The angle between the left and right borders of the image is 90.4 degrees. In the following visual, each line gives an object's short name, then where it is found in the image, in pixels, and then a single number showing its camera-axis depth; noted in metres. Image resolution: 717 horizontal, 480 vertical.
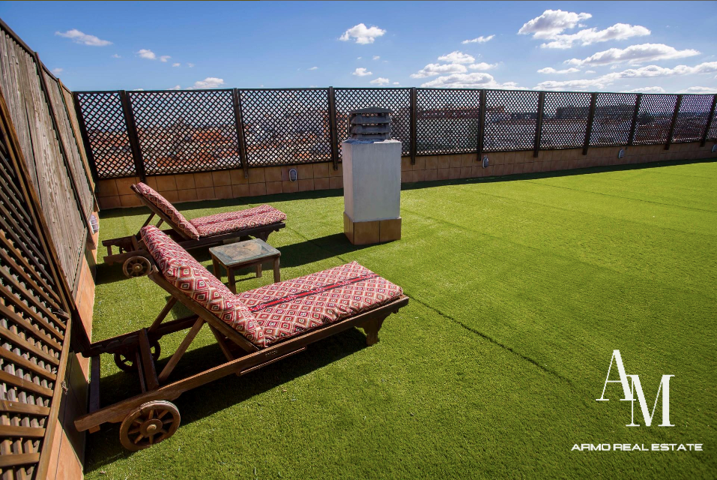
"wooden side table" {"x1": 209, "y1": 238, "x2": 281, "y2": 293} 3.06
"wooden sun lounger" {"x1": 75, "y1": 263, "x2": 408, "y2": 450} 1.77
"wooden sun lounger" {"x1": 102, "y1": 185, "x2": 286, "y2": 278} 3.72
